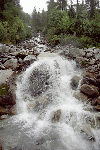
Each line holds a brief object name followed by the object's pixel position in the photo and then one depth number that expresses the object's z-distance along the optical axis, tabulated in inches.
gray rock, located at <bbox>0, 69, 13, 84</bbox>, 308.2
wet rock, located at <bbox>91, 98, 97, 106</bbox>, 299.3
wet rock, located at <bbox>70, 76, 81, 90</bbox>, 359.8
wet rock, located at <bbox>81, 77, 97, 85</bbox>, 344.6
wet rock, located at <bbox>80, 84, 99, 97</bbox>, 314.9
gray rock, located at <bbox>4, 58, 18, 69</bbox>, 398.1
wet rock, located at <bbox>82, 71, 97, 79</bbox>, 366.0
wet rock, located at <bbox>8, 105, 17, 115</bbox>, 283.4
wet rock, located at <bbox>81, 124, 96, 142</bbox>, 223.4
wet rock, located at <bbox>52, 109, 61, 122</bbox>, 267.7
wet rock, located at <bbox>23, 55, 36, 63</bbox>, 439.8
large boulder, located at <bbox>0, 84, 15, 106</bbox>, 281.3
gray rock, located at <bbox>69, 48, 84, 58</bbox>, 492.2
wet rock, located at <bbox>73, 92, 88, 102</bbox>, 316.0
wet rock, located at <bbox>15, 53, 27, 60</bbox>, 466.3
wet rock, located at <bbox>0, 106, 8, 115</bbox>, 277.9
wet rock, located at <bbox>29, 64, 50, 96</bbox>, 352.2
